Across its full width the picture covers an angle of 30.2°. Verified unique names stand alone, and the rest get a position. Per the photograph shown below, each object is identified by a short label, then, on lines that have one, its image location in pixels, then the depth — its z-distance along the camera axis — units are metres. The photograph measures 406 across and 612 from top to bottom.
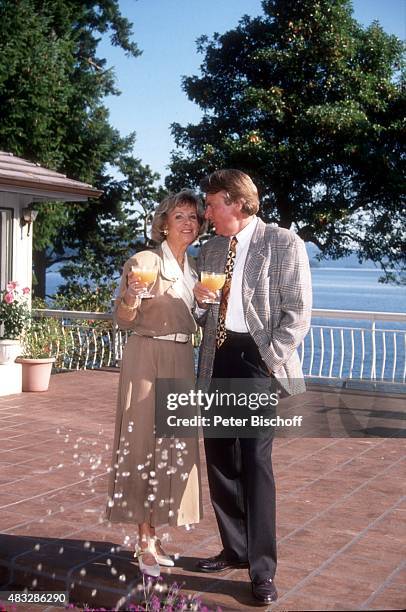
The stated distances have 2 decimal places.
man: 3.24
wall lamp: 9.68
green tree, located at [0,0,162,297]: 16.94
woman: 3.45
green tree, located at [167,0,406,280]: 16.41
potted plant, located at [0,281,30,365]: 8.41
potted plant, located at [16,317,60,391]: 8.62
